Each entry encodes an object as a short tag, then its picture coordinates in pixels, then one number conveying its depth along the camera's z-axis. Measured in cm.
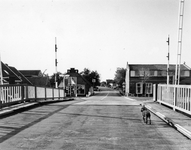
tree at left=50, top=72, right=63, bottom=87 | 9094
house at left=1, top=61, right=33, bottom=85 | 4132
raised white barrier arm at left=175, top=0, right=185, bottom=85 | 1397
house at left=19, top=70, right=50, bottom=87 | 6329
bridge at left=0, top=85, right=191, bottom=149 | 547
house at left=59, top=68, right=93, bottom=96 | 6894
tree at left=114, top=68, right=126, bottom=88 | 9940
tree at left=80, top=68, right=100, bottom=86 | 10088
